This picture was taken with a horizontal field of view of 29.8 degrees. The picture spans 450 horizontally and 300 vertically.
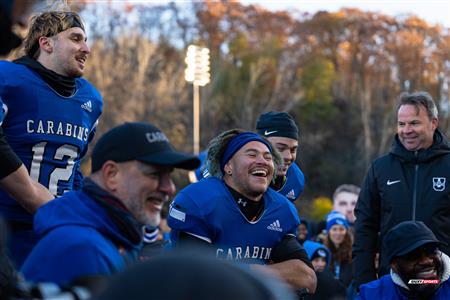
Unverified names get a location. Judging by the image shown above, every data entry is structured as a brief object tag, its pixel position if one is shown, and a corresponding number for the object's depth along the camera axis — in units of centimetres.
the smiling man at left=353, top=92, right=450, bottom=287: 688
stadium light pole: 3317
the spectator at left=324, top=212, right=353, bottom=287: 1086
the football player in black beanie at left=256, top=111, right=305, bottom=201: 691
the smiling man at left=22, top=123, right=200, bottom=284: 328
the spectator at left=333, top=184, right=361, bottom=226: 1230
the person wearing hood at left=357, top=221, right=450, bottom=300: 578
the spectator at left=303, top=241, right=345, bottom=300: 734
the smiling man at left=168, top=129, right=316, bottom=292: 524
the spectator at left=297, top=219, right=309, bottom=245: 1216
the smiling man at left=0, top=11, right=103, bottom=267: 510
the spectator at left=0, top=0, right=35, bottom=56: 317
